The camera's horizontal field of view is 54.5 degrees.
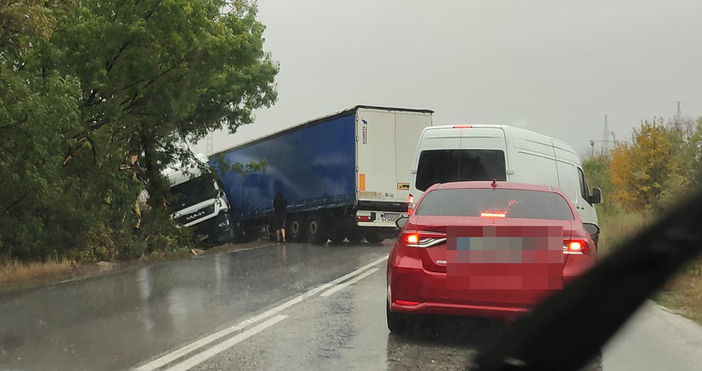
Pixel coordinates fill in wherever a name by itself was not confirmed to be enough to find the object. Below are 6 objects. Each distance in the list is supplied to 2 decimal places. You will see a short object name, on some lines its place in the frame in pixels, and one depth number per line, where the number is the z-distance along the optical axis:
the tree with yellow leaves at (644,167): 29.03
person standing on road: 22.77
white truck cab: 20.47
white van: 12.12
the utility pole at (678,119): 33.08
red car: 5.76
